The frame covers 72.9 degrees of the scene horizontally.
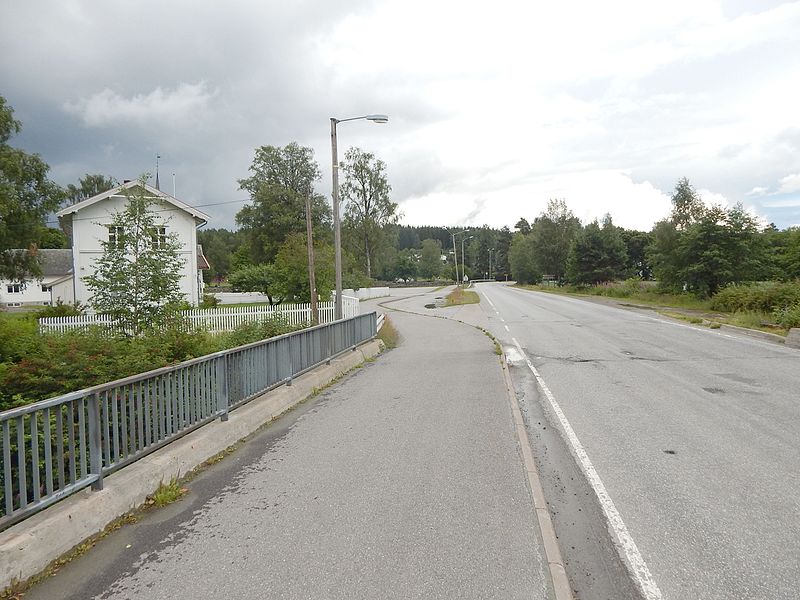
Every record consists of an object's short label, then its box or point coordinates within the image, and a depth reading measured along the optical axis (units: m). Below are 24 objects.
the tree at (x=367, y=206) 65.56
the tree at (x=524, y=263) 93.75
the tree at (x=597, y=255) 58.72
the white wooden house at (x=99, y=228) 30.61
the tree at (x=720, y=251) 31.17
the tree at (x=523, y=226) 152.50
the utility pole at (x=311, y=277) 18.48
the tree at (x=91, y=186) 64.88
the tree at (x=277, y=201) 52.59
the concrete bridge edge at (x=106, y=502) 3.34
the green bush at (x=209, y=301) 38.45
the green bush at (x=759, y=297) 20.98
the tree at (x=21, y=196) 29.81
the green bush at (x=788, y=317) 17.28
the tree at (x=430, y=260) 135.75
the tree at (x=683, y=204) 53.31
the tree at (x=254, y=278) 32.86
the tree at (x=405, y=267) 138.12
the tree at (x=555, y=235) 81.19
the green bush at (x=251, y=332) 11.43
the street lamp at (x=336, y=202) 15.70
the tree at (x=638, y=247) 97.75
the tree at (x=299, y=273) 24.42
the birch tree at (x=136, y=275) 10.26
